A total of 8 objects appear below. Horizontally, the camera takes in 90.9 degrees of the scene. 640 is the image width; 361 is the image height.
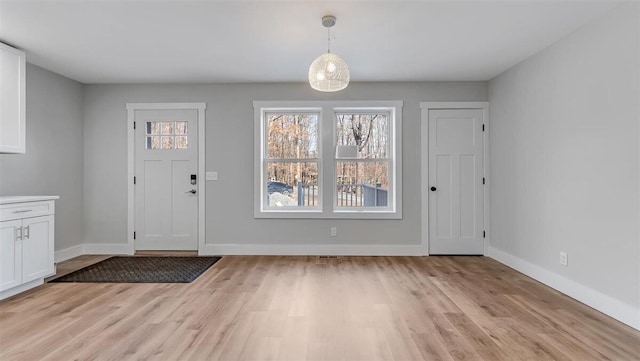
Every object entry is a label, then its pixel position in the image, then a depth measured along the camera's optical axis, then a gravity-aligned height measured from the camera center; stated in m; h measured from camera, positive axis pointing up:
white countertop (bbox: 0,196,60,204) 2.91 -0.17
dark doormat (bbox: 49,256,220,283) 3.46 -1.07
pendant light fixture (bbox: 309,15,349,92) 2.52 +0.90
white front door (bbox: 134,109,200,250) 4.63 -0.05
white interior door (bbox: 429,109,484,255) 4.53 +0.00
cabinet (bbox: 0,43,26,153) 3.15 +0.84
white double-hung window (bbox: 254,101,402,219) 4.61 +0.32
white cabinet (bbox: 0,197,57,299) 2.92 -0.61
